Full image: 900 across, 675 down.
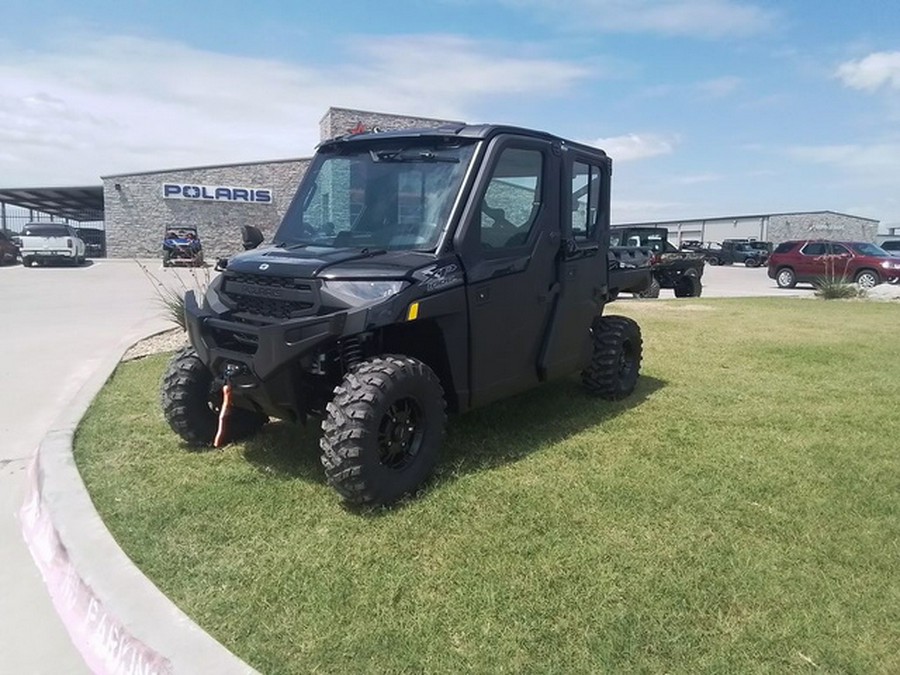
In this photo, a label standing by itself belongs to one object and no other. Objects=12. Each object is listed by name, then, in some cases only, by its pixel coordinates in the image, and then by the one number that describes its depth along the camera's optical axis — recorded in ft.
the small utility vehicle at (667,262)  61.93
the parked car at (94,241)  134.00
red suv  78.64
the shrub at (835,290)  61.21
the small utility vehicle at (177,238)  93.48
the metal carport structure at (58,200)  144.46
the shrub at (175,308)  31.24
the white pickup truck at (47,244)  93.97
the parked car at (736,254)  146.10
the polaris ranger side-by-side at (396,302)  12.39
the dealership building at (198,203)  122.93
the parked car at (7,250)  99.38
